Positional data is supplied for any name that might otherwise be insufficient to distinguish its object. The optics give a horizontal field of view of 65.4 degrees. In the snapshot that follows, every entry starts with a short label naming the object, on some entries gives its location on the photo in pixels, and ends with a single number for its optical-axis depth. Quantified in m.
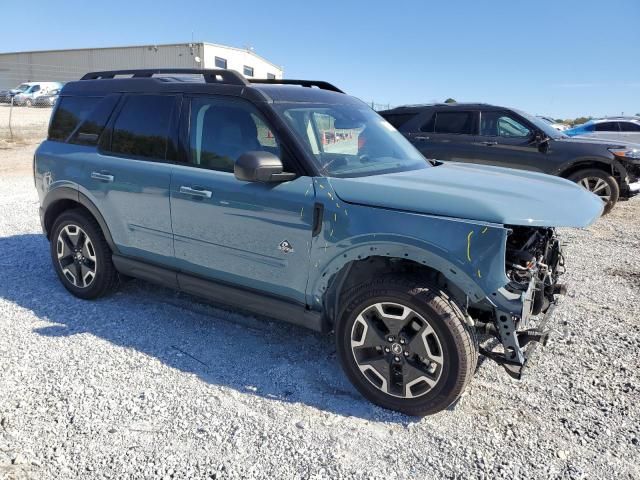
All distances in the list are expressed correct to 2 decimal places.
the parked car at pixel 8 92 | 33.96
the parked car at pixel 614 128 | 17.08
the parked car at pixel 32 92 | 32.72
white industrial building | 41.47
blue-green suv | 2.74
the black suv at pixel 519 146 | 8.20
